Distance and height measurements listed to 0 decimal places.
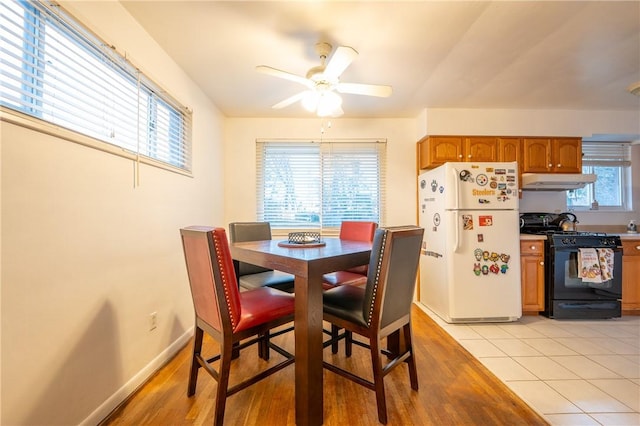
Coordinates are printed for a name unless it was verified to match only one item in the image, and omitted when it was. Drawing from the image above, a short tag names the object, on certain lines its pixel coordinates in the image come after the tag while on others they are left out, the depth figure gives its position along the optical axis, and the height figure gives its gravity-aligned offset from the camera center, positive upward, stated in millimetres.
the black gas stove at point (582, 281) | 2641 -695
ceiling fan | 1626 +917
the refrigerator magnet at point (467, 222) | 2566 -73
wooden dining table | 1245 -565
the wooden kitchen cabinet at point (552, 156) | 3109 +730
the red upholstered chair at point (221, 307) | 1230 -509
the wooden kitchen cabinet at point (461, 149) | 3074 +810
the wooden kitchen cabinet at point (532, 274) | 2756 -652
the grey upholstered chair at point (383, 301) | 1302 -503
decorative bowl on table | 1923 -182
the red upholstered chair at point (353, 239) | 2125 -236
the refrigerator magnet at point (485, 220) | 2578 -53
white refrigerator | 2564 -289
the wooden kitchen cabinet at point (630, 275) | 2748 -661
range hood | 2895 +401
